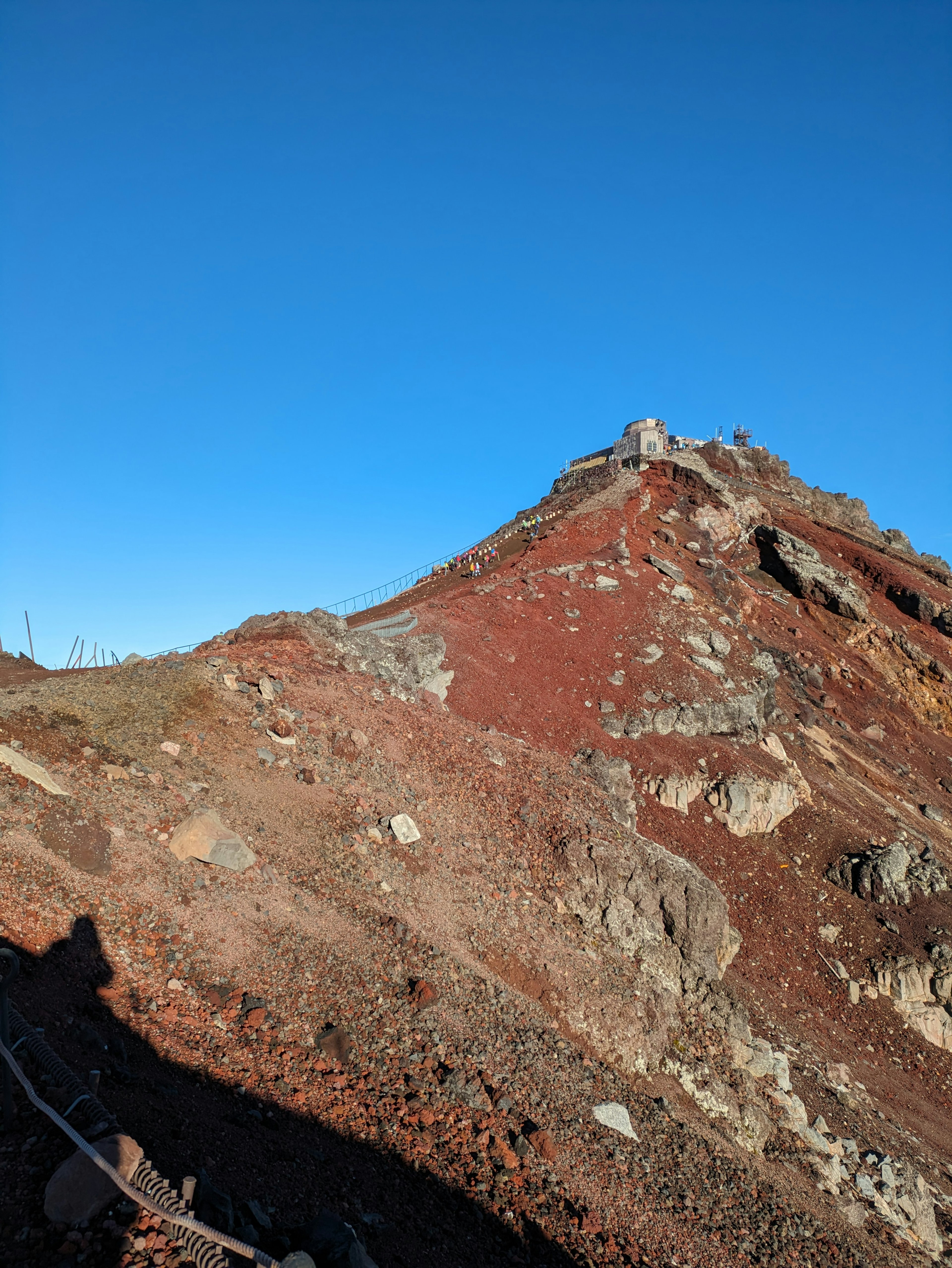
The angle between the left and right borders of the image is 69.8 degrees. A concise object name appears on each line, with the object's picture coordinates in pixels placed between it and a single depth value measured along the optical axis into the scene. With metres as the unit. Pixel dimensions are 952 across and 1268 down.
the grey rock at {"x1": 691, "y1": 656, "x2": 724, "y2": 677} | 28.11
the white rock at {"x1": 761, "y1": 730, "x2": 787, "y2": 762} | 26.28
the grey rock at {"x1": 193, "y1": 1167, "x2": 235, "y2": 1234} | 5.73
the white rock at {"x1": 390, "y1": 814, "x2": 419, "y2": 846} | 14.91
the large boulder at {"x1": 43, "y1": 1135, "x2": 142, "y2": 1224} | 5.12
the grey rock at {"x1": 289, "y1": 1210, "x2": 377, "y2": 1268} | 5.72
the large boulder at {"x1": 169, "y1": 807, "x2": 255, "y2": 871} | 11.80
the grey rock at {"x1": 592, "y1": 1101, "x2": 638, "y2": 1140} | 11.22
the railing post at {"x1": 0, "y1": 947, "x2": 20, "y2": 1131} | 5.61
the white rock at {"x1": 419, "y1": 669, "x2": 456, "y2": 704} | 22.36
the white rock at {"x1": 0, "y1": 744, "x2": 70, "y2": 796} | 11.31
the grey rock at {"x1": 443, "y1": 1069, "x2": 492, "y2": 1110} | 10.11
